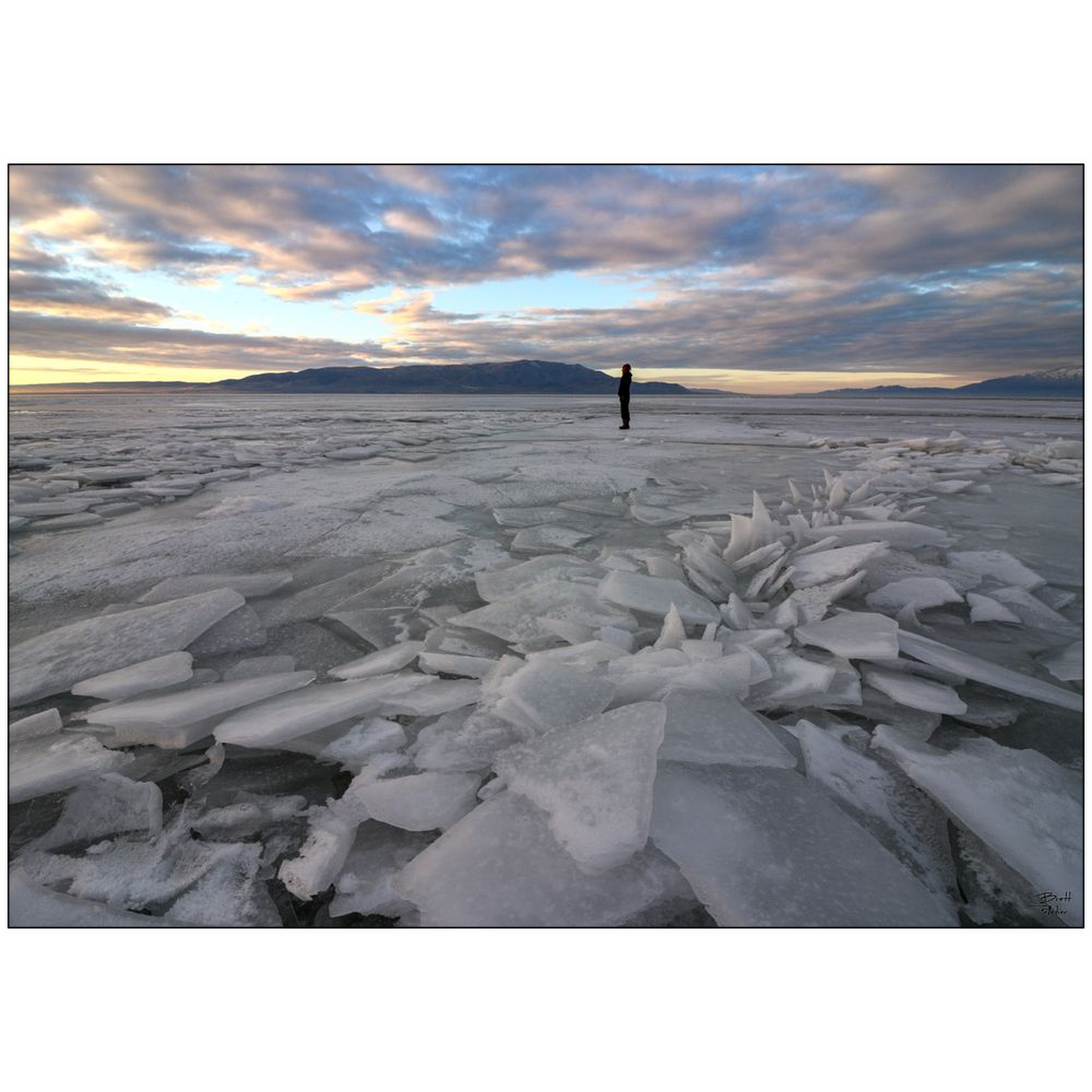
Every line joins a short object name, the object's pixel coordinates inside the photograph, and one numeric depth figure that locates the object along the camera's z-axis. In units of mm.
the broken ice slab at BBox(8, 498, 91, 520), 3085
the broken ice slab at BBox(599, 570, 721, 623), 1676
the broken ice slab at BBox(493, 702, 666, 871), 840
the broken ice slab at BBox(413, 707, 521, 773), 1083
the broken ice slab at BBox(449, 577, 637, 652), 1591
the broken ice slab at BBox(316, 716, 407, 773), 1127
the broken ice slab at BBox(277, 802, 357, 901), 859
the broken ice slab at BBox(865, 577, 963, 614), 1835
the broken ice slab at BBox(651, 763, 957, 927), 801
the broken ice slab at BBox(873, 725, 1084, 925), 876
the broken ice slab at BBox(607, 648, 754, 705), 1232
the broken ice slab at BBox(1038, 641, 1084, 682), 1438
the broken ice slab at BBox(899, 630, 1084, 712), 1301
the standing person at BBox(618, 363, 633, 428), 10538
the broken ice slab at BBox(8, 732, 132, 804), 1031
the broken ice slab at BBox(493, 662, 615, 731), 1137
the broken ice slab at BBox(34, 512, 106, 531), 2893
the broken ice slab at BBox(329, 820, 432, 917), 834
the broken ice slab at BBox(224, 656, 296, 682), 1471
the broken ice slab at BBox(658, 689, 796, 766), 1031
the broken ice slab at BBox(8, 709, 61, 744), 1223
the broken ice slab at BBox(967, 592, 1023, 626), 1750
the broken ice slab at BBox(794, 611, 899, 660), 1399
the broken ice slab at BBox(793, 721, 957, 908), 903
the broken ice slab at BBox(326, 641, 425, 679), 1444
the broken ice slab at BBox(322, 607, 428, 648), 1661
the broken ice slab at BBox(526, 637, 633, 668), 1374
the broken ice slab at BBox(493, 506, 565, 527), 3006
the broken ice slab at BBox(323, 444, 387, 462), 6070
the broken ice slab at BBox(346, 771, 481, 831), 956
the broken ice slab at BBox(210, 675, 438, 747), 1123
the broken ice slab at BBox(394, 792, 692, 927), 802
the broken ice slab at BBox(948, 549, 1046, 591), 2043
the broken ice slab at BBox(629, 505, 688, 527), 3000
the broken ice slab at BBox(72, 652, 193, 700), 1334
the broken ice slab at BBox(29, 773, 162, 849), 962
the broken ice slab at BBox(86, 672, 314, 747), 1179
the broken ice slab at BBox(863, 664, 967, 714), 1239
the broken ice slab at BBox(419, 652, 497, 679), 1410
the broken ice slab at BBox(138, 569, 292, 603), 1975
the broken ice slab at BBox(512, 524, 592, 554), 2537
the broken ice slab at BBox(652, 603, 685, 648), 1487
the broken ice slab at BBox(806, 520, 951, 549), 2396
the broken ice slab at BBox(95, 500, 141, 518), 3299
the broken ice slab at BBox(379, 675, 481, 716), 1229
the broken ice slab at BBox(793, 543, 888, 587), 1914
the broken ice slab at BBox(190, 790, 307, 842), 962
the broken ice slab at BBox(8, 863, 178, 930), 826
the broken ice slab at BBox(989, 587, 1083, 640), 1714
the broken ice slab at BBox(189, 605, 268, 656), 1615
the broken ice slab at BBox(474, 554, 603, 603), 1930
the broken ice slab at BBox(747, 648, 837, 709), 1263
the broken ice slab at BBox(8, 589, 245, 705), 1425
